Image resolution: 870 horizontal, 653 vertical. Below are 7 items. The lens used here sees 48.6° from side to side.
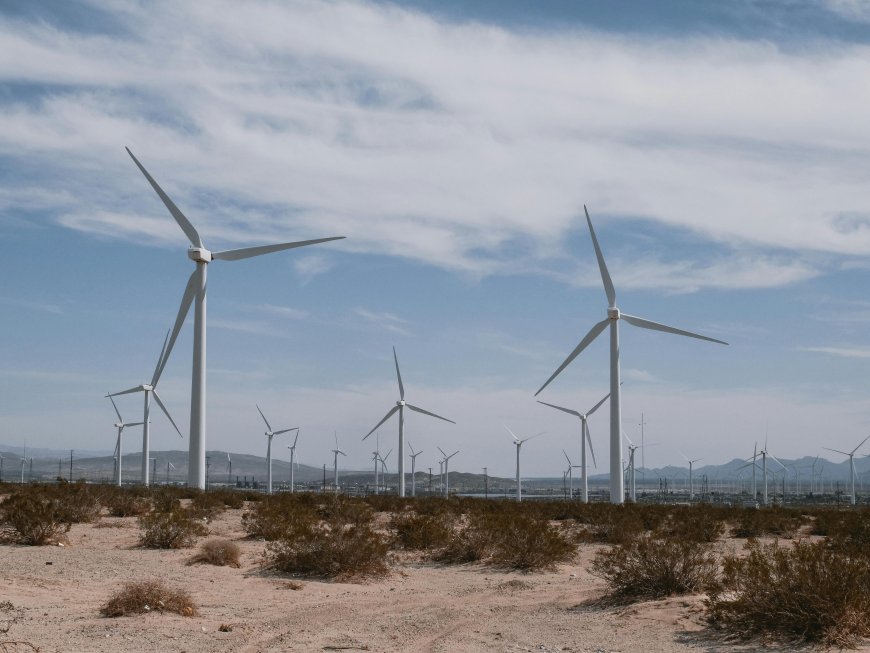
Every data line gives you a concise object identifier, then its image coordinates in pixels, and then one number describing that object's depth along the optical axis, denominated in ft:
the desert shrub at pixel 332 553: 70.64
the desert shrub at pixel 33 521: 80.38
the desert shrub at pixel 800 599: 44.21
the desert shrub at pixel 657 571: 59.06
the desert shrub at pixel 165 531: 84.12
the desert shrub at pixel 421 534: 87.76
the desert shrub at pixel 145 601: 51.03
